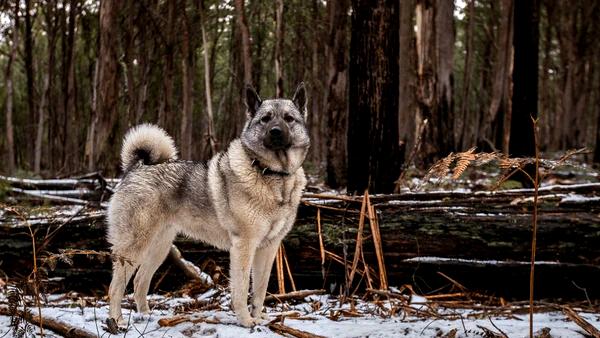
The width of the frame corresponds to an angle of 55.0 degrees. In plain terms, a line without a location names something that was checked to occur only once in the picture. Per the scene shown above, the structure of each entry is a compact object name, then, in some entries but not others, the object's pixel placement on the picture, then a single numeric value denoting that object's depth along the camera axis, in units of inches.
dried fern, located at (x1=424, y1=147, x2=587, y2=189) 117.6
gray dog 169.3
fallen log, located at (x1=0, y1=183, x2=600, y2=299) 184.9
